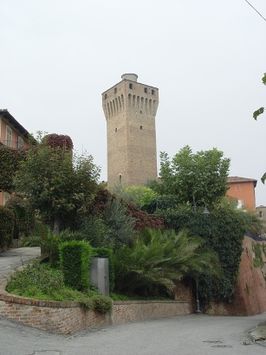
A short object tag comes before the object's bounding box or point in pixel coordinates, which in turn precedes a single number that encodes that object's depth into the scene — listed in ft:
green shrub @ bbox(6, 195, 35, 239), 96.43
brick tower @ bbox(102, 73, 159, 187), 255.50
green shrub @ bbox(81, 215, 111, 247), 69.21
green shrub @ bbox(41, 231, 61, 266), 60.03
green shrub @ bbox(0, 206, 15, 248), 76.54
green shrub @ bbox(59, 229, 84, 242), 62.38
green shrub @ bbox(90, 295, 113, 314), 51.87
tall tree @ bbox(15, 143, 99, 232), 71.00
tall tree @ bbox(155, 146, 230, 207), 141.49
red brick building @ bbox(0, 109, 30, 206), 110.83
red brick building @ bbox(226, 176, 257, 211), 232.12
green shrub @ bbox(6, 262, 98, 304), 46.85
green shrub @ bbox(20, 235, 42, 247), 83.32
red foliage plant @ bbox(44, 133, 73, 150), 81.92
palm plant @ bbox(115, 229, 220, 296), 66.64
